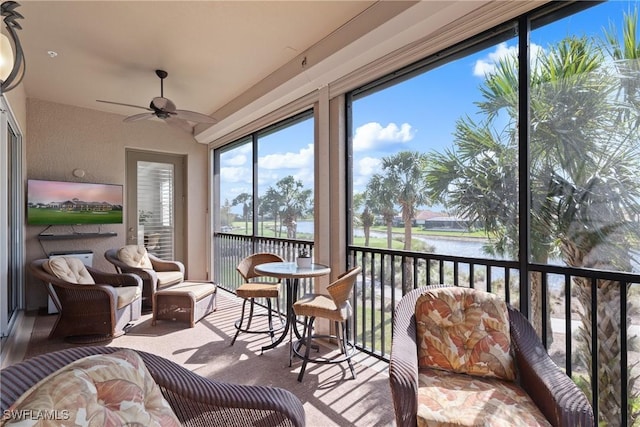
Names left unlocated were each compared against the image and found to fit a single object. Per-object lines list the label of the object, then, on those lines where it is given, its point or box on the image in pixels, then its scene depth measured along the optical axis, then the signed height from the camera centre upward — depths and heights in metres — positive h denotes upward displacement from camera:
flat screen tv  4.36 +0.16
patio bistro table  2.75 -0.53
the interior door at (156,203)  5.46 +0.19
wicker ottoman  3.73 -1.09
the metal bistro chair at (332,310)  2.50 -0.80
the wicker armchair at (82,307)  3.21 -0.96
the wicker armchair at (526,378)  1.25 -0.74
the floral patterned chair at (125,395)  0.78 -0.51
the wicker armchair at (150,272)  4.28 -0.85
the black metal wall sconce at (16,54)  1.49 +0.77
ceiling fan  3.46 +1.12
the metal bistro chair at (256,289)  3.29 -0.80
